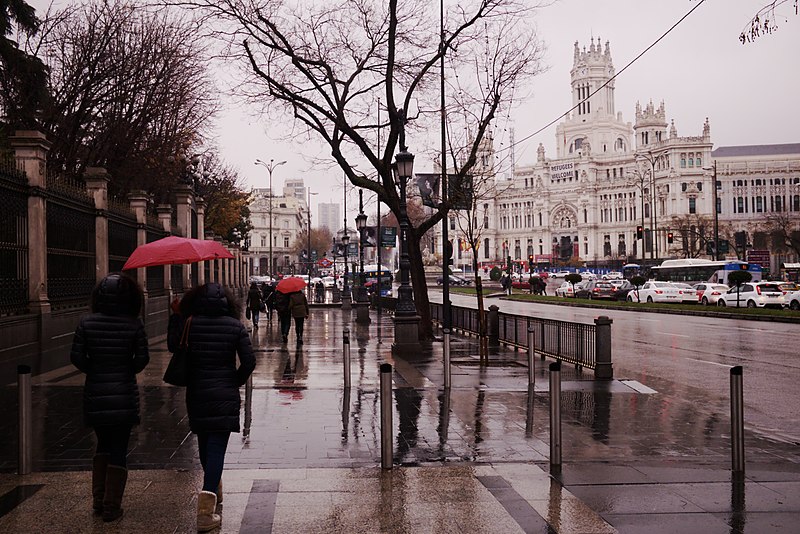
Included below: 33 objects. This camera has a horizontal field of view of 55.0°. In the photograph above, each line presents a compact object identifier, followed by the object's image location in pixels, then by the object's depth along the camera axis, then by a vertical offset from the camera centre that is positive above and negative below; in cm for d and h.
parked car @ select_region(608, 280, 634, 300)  5434 -193
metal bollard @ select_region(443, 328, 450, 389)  1255 -157
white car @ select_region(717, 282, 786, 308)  3962 -180
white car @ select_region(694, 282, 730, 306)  4359 -179
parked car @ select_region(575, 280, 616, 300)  5494 -194
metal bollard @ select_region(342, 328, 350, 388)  1241 -142
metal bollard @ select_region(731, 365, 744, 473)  724 -153
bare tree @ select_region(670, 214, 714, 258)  8988 +345
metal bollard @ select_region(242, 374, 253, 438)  937 -186
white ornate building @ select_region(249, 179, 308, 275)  13838 +664
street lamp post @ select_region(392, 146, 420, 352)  1888 -106
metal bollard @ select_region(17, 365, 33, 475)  700 -140
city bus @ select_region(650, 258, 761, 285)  5566 -69
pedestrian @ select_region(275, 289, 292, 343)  2375 -147
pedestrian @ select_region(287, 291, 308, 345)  2136 -113
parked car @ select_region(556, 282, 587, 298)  5984 -217
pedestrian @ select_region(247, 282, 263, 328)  2799 -119
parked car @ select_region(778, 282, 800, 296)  4206 -152
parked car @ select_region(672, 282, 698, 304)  4734 -203
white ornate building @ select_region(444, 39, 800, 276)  13388 +1445
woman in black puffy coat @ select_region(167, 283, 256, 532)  570 -77
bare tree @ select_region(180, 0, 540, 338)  1995 +510
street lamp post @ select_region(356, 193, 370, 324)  3134 -172
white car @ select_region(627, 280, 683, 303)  4750 -193
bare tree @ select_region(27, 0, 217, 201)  2391 +618
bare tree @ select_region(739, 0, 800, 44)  754 +228
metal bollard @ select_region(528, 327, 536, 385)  1246 -162
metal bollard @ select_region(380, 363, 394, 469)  723 -143
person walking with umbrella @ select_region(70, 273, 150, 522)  576 -79
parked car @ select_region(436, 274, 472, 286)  9235 -190
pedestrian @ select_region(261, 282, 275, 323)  3139 -120
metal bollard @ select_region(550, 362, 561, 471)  735 -147
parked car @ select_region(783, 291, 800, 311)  3744 -201
